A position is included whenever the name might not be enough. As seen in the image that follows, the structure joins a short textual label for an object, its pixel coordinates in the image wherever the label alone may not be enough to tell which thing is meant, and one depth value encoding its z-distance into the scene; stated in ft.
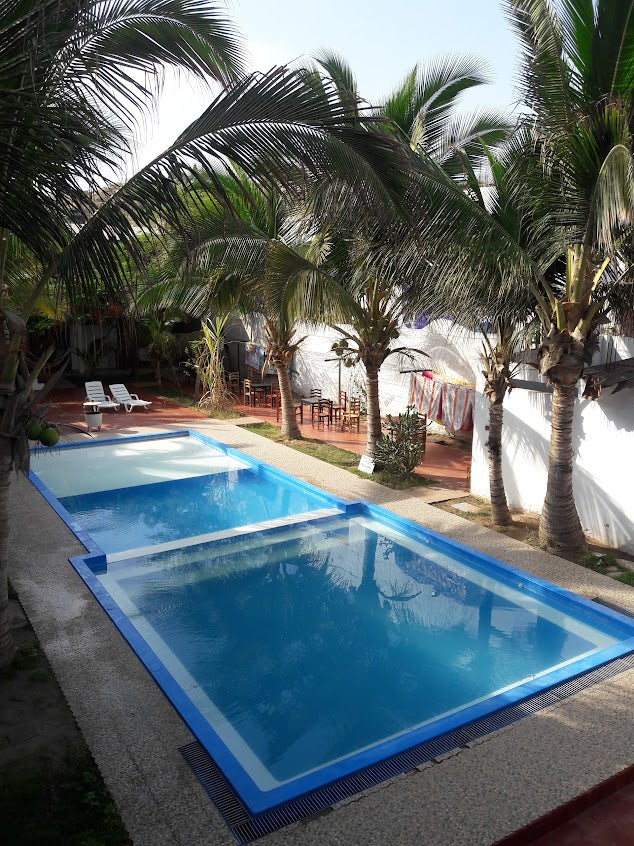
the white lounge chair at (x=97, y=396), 55.16
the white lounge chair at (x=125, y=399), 58.18
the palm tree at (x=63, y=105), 14.10
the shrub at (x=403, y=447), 38.47
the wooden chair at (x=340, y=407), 52.85
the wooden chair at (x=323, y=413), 51.93
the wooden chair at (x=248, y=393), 61.77
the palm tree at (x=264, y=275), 31.30
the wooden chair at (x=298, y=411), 53.93
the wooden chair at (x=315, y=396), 57.88
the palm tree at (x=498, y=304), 25.46
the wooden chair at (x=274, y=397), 58.93
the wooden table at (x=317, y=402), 51.90
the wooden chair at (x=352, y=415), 52.13
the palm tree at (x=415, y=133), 35.19
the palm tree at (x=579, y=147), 21.15
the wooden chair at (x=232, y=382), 64.35
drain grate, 14.25
